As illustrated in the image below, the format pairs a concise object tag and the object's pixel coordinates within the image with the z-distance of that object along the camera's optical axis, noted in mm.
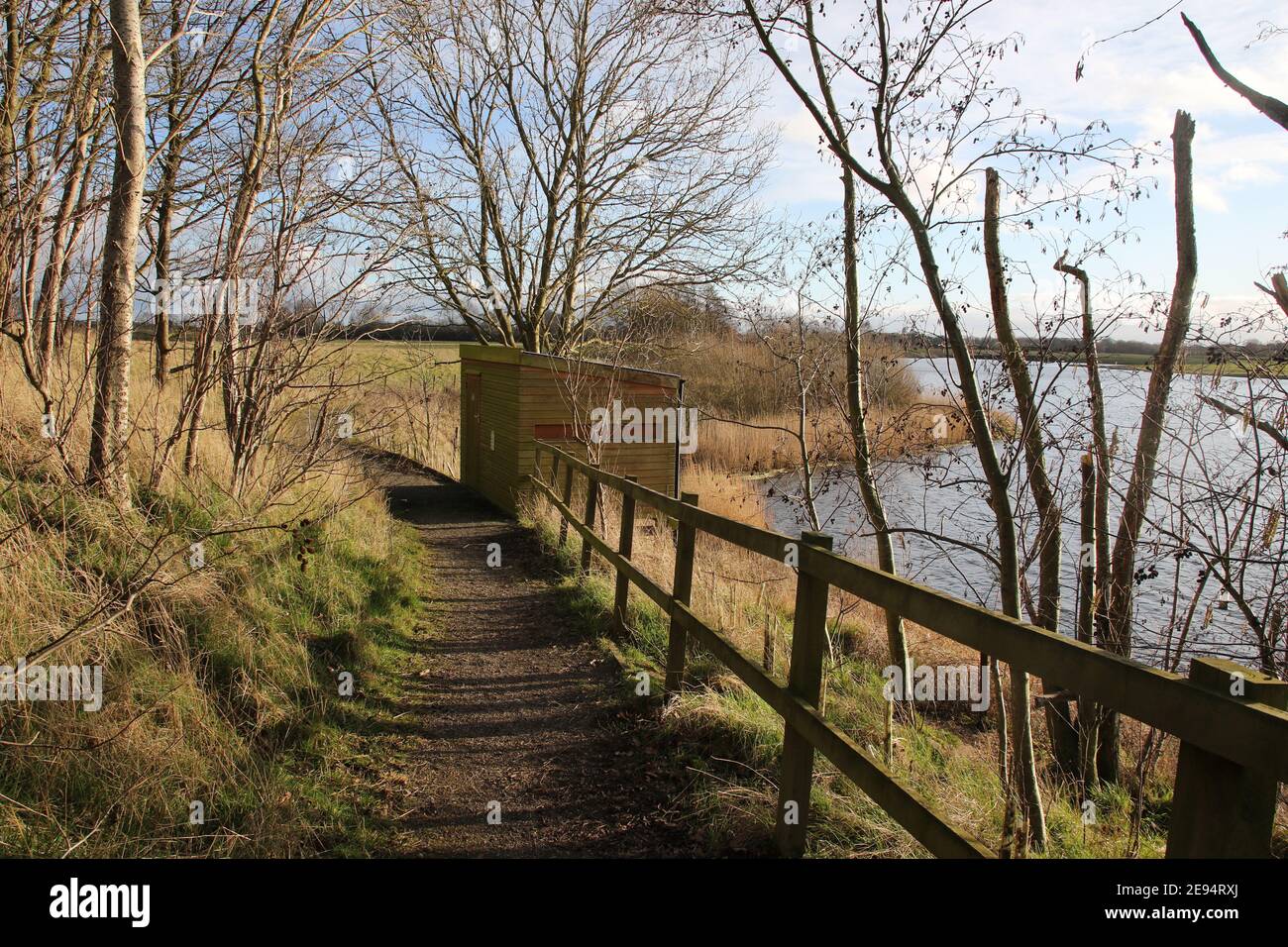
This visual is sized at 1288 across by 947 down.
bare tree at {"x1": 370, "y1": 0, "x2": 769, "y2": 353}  20781
